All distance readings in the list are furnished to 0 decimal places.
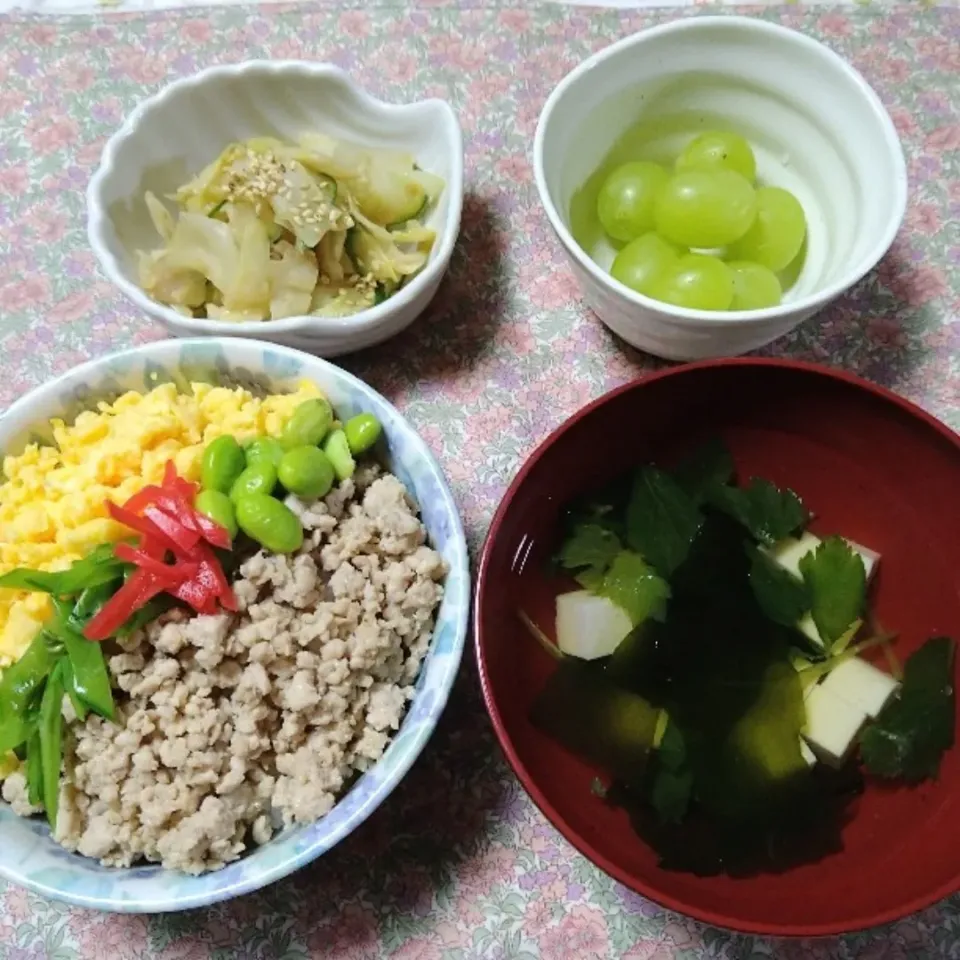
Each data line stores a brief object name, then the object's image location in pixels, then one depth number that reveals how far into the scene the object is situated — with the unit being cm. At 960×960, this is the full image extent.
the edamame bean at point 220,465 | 24
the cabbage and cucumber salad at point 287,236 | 28
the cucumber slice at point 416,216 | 30
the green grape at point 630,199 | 28
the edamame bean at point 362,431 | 25
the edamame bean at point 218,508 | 23
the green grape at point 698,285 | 26
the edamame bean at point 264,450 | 24
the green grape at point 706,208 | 26
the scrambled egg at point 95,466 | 24
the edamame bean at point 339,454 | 25
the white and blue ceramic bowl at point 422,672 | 22
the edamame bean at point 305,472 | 24
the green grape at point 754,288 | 26
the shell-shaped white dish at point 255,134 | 28
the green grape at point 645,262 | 27
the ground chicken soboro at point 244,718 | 23
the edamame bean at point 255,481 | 24
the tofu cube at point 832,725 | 25
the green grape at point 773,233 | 28
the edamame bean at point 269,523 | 23
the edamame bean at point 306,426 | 25
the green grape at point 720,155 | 28
